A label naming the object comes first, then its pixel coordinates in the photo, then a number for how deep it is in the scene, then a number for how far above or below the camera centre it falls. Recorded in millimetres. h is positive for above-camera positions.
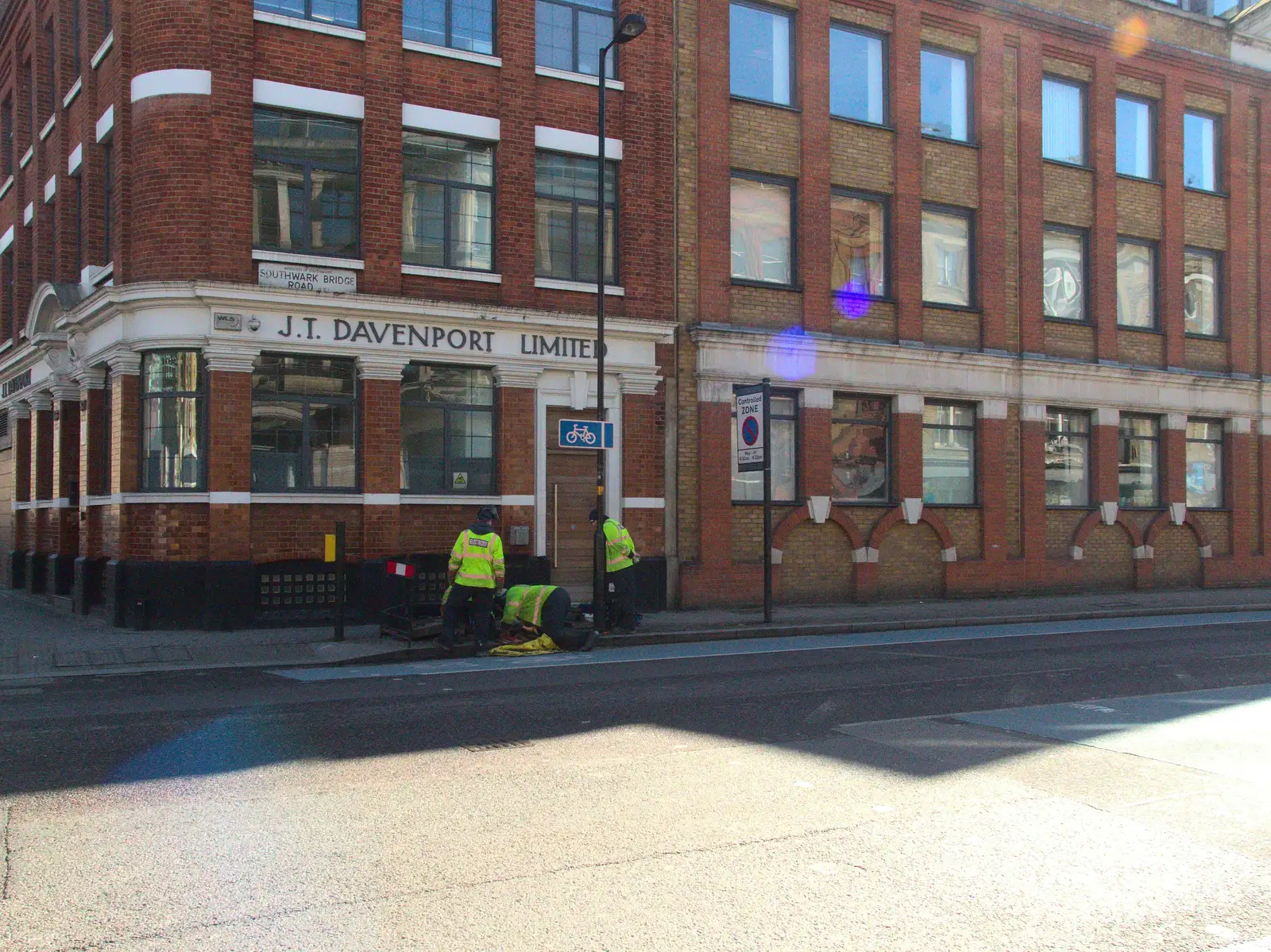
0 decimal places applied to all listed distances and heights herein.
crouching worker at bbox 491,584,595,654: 13961 -1365
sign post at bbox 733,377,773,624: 16750 +915
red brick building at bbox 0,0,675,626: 15828 +3152
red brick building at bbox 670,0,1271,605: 20078 +4112
